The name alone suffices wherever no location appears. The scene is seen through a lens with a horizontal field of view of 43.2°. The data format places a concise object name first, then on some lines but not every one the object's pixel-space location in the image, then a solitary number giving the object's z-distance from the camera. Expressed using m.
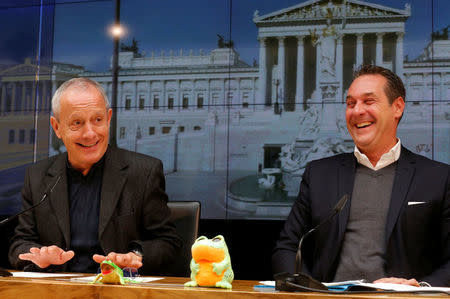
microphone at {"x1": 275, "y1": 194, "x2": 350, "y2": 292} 1.21
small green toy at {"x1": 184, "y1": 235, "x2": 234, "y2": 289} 1.36
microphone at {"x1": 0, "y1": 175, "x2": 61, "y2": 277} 1.59
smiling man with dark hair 2.00
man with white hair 2.12
